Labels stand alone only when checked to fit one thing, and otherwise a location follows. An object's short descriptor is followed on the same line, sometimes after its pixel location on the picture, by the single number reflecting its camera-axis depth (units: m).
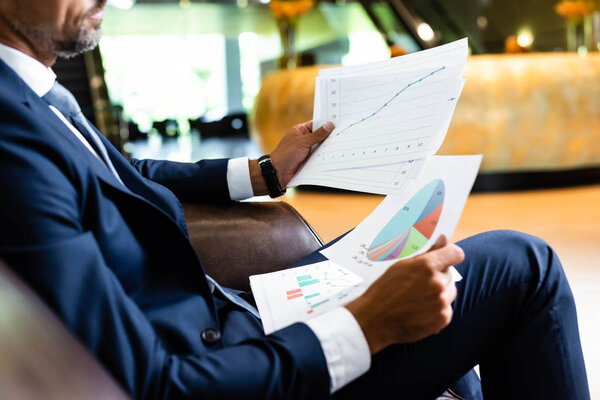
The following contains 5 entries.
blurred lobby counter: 3.94
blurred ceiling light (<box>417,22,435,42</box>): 5.69
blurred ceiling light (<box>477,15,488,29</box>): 6.33
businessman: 0.56
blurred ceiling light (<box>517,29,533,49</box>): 6.35
